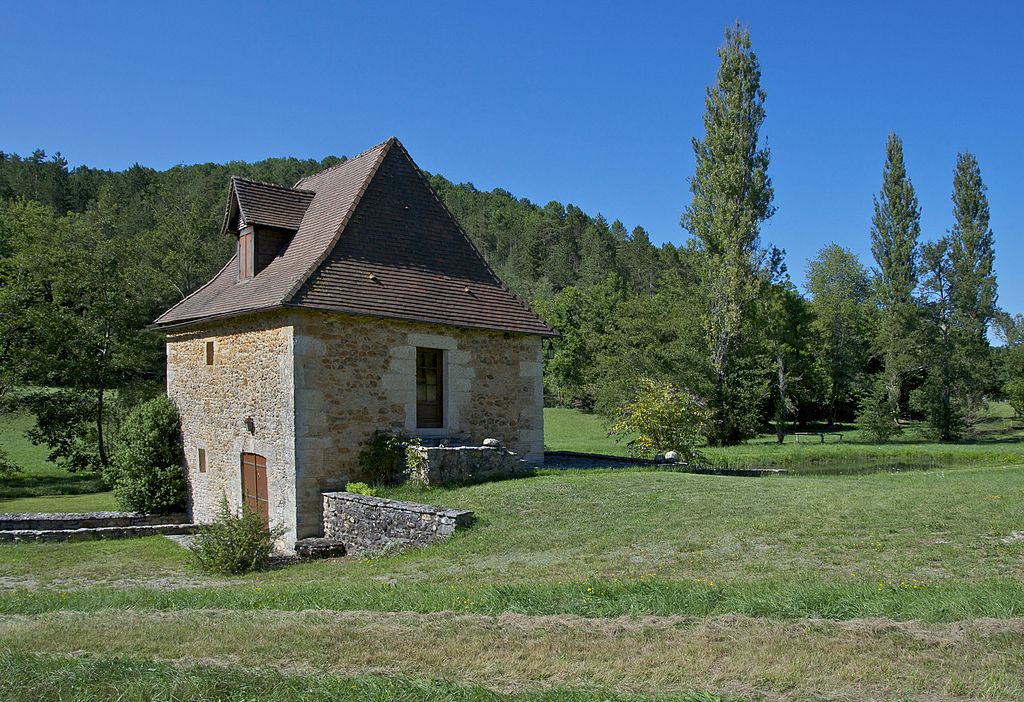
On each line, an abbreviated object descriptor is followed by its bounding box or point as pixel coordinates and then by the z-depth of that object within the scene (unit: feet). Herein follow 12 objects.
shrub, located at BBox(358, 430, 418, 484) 48.24
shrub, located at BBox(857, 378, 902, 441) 120.47
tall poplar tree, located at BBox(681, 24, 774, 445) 110.32
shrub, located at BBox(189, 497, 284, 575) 35.60
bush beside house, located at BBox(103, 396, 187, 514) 59.88
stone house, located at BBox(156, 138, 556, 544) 46.65
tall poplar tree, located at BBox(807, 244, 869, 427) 159.02
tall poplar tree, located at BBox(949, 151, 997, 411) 134.31
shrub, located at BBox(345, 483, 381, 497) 45.32
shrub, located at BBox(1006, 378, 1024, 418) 144.66
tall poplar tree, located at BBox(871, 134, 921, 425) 132.98
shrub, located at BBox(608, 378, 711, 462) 58.13
